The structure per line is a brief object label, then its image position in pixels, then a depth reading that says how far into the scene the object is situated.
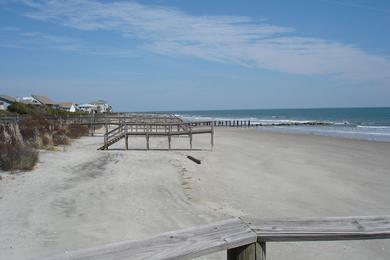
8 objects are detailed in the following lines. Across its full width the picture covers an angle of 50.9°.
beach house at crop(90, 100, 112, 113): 112.44
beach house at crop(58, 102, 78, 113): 91.79
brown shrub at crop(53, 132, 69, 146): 21.69
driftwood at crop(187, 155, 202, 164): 17.58
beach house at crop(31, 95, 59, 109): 90.58
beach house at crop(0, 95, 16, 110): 78.54
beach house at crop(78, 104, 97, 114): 105.05
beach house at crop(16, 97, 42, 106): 87.18
